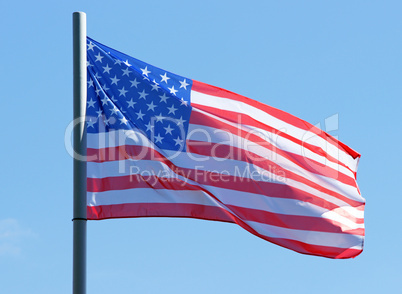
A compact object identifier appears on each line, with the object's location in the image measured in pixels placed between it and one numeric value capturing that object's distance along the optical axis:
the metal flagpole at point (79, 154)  17.70
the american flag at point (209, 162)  21.86
